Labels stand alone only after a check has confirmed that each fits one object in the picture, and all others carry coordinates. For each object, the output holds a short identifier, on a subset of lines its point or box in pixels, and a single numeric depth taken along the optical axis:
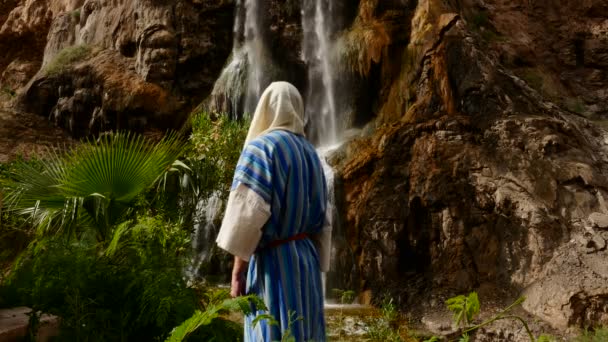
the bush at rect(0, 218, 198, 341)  3.53
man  2.52
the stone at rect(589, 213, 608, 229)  7.41
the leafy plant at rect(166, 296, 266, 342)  1.74
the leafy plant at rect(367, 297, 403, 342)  5.42
